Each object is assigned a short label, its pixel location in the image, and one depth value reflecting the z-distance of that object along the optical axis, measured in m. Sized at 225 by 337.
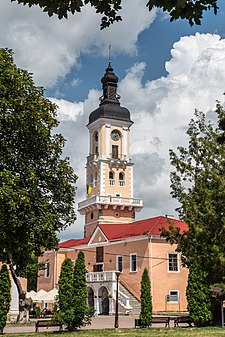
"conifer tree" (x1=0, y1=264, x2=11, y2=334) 24.01
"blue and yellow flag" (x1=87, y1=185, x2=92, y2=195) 64.04
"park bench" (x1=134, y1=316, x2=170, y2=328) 27.31
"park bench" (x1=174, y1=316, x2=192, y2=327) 27.23
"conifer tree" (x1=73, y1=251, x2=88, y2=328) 24.59
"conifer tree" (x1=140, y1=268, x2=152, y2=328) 27.31
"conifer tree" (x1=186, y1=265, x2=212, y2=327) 26.77
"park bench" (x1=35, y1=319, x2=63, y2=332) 24.47
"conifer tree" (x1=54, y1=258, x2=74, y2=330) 24.17
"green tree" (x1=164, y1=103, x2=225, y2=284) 22.25
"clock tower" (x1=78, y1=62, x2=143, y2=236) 60.47
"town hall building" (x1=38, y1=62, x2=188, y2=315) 43.84
